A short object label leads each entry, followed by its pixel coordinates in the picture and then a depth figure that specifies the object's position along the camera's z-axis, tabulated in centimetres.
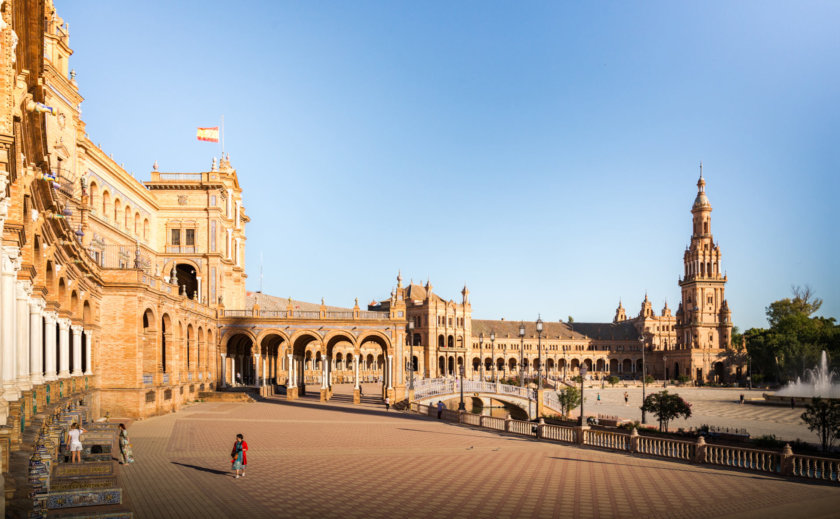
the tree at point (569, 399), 5053
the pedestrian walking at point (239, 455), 1886
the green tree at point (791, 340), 9569
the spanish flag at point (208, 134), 5444
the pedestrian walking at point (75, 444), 1788
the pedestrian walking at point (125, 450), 2052
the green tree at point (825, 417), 2922
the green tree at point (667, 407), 3841
